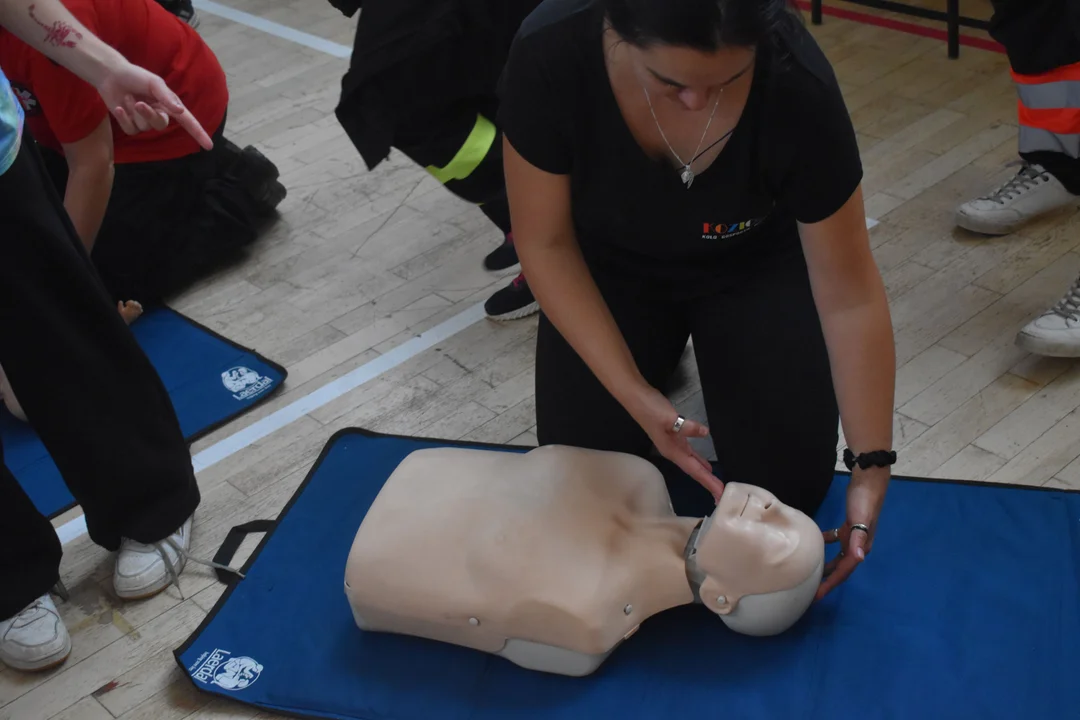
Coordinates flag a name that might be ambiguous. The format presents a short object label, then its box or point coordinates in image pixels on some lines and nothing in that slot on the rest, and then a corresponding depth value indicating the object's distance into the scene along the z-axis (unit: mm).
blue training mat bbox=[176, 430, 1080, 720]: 1357
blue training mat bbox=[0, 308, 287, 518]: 1938
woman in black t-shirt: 1259
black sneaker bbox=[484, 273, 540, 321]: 2225
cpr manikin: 1323
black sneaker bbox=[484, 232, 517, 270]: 2395
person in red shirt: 1996
